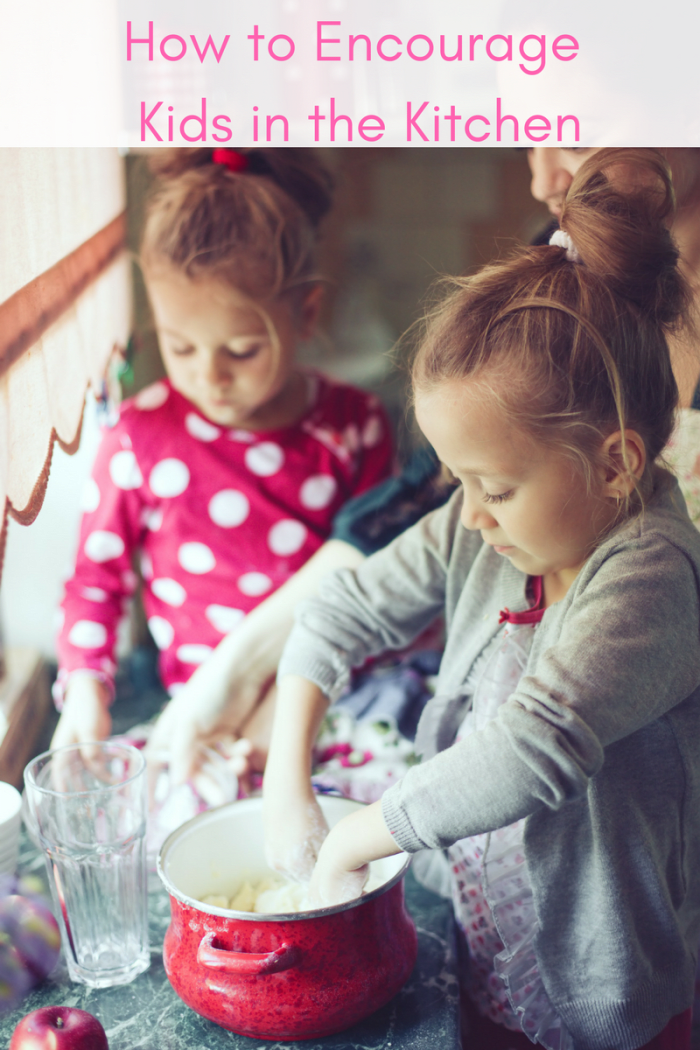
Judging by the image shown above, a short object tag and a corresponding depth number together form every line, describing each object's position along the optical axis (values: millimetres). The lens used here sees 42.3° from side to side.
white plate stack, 885
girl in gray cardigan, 660
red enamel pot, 731
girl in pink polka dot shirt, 1105
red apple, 699
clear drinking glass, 843
